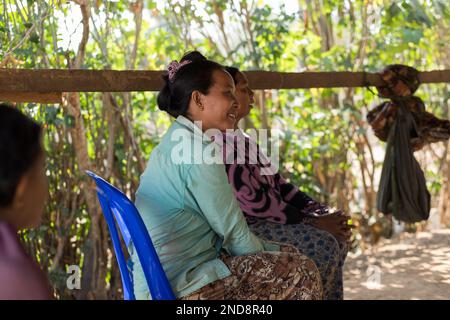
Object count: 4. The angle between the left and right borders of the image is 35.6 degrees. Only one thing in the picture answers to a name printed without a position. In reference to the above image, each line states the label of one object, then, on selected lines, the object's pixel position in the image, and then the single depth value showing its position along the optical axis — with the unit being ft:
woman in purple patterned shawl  9.64
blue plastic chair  7.07
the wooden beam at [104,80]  7.84
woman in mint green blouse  7.41
